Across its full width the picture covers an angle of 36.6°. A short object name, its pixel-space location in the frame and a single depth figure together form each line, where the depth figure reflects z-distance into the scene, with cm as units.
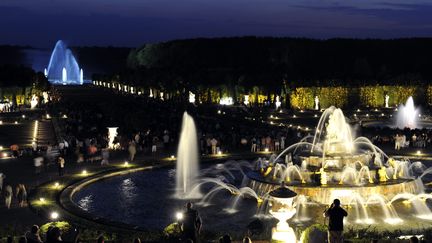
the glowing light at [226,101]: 8900
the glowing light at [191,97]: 9375
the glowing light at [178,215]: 2068
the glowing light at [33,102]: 8256
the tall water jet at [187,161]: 2653
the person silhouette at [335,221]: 1403
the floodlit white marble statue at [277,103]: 7434
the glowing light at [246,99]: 8589
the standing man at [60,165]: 2812
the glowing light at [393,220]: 2066
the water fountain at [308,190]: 2155
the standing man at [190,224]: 1424
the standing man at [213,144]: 3572
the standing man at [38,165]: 2921
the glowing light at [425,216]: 2115
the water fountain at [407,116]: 5506
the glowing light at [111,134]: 3825
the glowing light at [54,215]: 2047
